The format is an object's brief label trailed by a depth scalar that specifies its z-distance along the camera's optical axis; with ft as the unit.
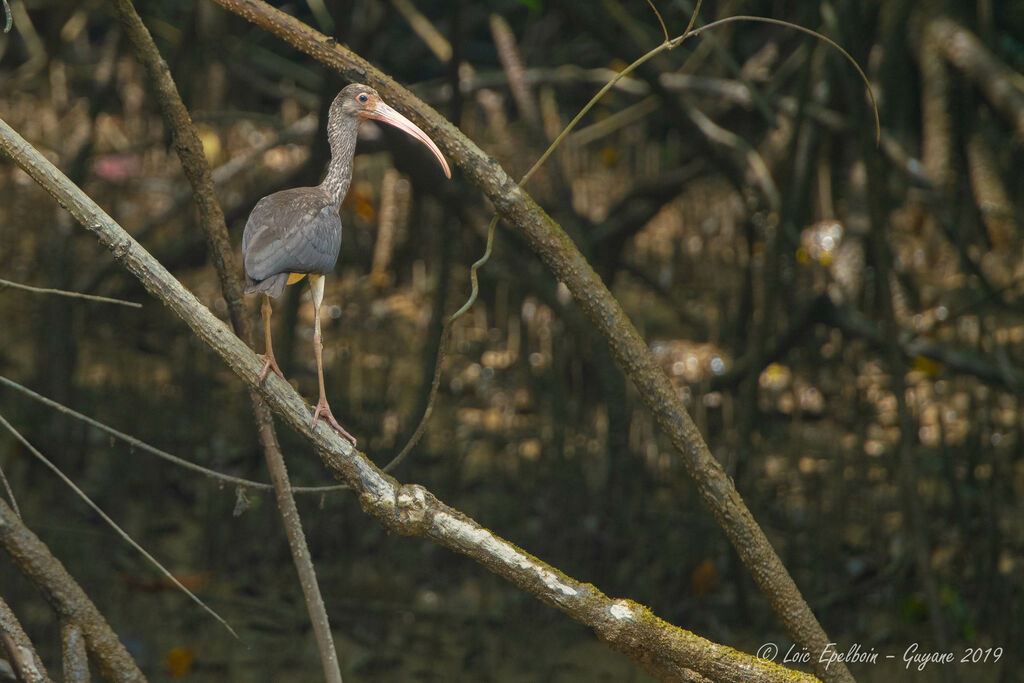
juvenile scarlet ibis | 66.51
